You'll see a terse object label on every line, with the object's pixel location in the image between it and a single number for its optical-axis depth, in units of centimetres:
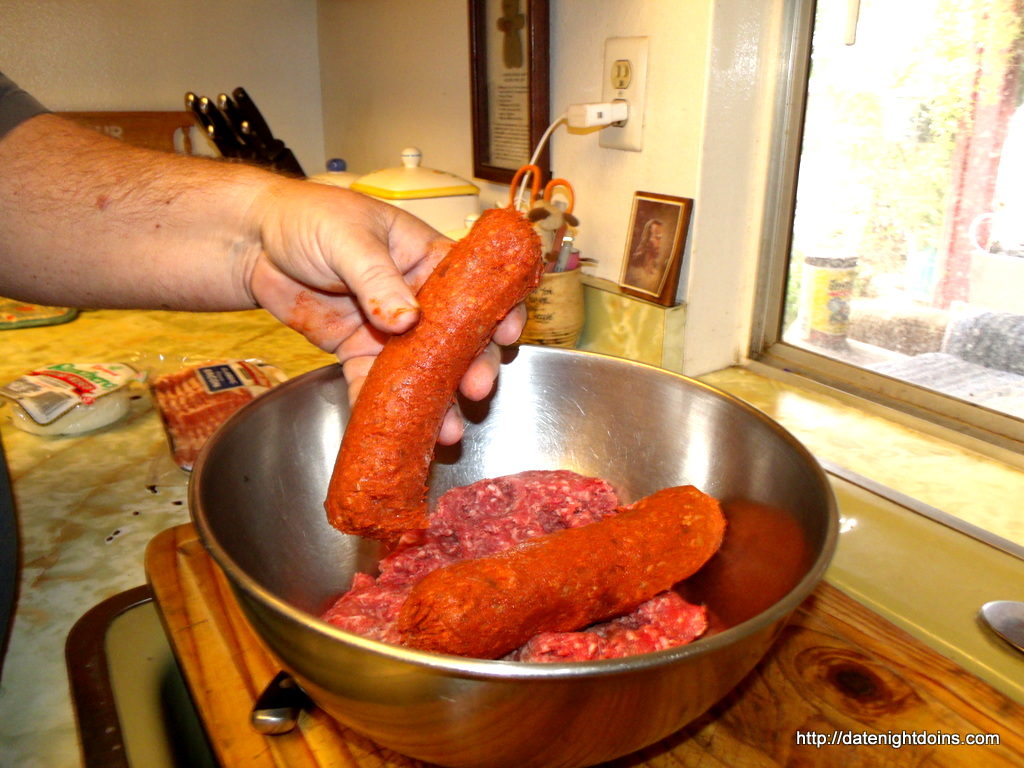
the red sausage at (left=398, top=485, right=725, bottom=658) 60
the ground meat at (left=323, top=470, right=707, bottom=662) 69
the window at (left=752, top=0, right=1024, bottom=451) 107
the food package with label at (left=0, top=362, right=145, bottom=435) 125
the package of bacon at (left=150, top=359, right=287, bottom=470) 117
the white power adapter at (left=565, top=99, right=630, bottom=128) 131
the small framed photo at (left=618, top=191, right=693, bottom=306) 128
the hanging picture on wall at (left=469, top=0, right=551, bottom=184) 148
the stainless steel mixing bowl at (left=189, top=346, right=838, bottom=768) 48
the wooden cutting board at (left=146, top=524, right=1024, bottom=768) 64
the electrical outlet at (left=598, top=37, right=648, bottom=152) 128
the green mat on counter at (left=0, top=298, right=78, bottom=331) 179
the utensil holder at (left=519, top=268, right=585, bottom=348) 138
